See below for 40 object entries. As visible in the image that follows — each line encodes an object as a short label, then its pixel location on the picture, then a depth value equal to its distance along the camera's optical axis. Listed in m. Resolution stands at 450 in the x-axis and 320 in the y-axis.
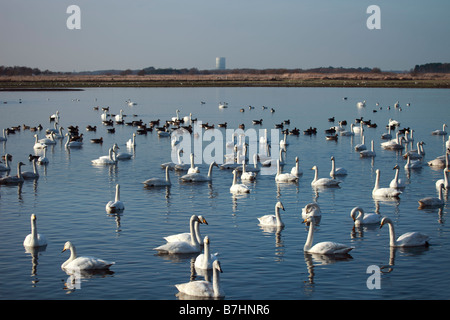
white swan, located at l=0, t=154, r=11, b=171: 30.43
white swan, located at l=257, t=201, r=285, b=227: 19.78
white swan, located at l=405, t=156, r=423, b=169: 31.23
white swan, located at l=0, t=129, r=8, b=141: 43.03
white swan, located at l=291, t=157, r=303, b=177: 28.89
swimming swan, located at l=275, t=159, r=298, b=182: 27.73
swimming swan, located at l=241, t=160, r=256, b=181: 28.40
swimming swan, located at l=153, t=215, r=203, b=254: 17.00
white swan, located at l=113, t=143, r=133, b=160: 35.09
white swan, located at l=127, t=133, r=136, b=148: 41.03
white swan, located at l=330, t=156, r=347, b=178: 29.05
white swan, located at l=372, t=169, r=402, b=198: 24.22
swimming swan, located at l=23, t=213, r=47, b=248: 17.67
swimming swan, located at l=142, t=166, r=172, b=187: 26.89
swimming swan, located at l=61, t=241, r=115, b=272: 15.54
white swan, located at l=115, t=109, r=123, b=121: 58.38
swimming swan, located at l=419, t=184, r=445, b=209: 22.51
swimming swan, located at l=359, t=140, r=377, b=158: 35.56
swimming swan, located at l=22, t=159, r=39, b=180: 29.19
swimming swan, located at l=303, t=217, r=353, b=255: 16.84
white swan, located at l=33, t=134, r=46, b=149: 39.26
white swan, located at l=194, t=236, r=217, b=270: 15.42
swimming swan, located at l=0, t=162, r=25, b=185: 28.02
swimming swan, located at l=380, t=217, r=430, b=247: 17.67
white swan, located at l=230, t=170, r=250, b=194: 25.33
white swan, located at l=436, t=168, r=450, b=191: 25.75
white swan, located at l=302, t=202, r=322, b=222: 20.73
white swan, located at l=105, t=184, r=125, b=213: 21.98
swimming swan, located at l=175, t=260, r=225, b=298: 13.45
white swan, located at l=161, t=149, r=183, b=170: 31.95
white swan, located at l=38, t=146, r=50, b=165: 34.09
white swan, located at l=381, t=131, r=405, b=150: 39.03
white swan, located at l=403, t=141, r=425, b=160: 34.12
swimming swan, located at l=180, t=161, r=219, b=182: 28.27
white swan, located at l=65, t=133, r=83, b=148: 41.47
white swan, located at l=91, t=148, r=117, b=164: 33.44
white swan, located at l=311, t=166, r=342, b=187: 26.50
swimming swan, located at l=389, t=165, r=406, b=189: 25.52
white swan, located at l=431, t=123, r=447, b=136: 44.53
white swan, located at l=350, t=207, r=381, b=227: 19.88
